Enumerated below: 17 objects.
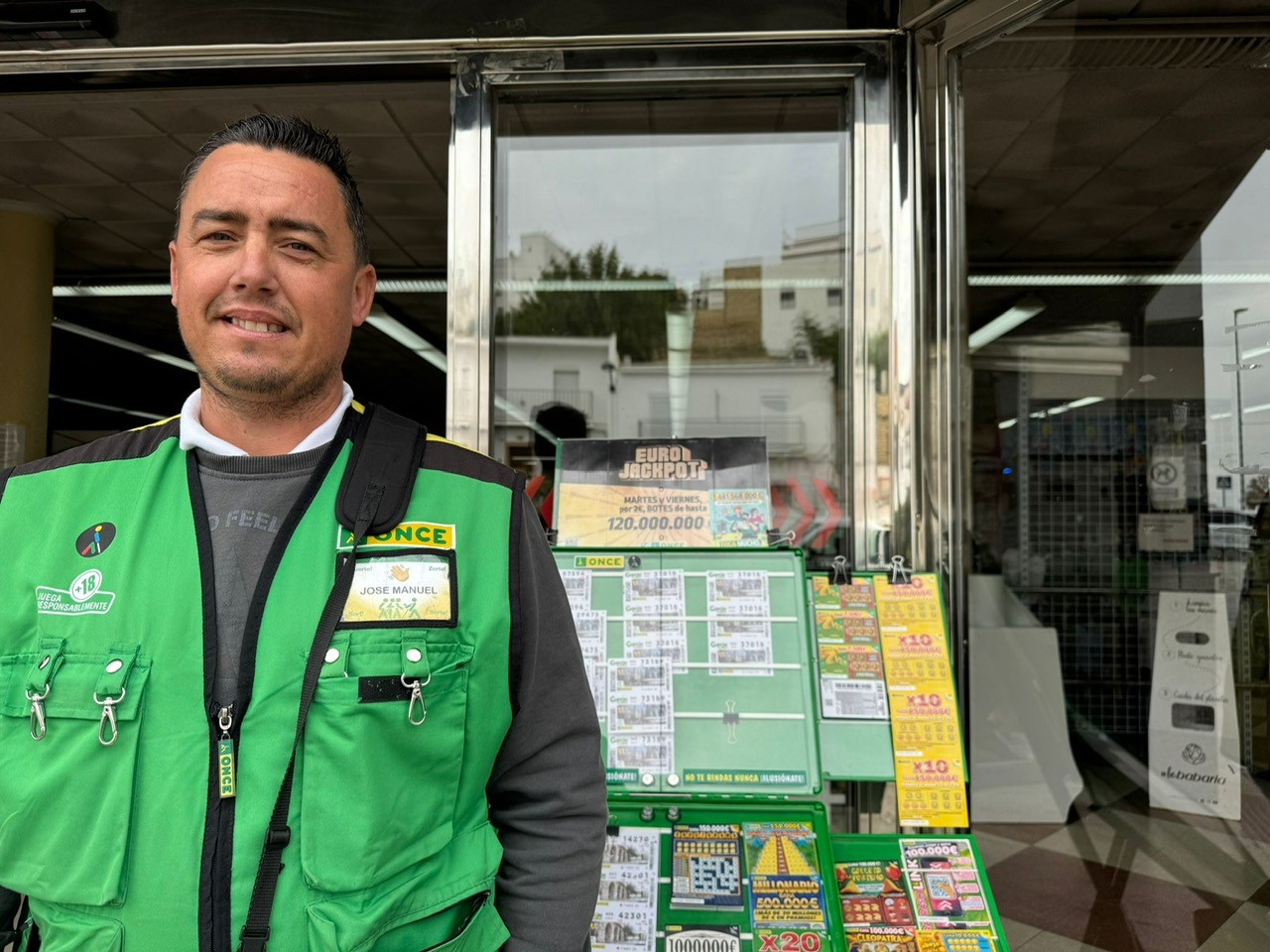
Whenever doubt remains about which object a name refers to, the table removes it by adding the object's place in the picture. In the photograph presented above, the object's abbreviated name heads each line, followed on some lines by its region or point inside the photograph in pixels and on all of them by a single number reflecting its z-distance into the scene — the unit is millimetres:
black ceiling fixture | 2666
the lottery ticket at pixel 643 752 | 2096
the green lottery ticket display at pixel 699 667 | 2080
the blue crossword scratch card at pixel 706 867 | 1963
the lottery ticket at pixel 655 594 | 2238
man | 992
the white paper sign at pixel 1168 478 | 3189
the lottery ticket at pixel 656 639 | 2197
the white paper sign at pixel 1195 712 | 2980
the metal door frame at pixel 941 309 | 2615
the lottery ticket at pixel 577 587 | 2258
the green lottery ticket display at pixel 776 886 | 1917
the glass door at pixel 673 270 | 2844
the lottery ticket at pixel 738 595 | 2219
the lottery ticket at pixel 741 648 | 2161
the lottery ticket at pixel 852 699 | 2223
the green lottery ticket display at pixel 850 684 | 2176
